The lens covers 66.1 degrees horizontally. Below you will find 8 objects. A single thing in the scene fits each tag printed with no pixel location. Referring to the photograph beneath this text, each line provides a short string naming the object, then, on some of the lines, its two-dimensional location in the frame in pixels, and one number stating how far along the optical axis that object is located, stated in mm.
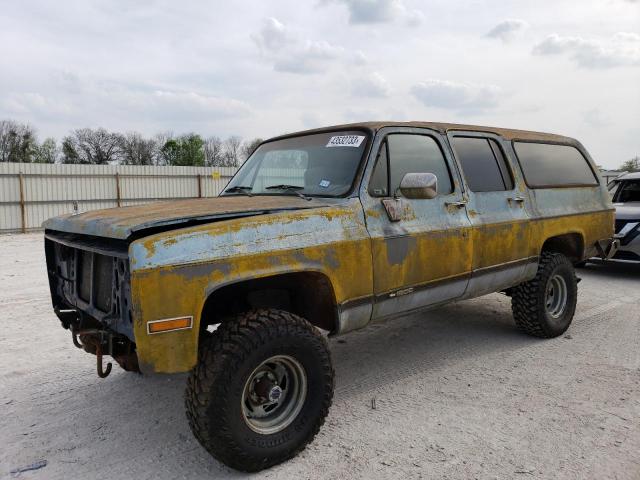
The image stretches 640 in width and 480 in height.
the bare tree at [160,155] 63250
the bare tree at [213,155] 65438
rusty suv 2529
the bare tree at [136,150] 64931
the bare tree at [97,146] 63969
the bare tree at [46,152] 55384
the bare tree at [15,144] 54844
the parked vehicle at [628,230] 7855
